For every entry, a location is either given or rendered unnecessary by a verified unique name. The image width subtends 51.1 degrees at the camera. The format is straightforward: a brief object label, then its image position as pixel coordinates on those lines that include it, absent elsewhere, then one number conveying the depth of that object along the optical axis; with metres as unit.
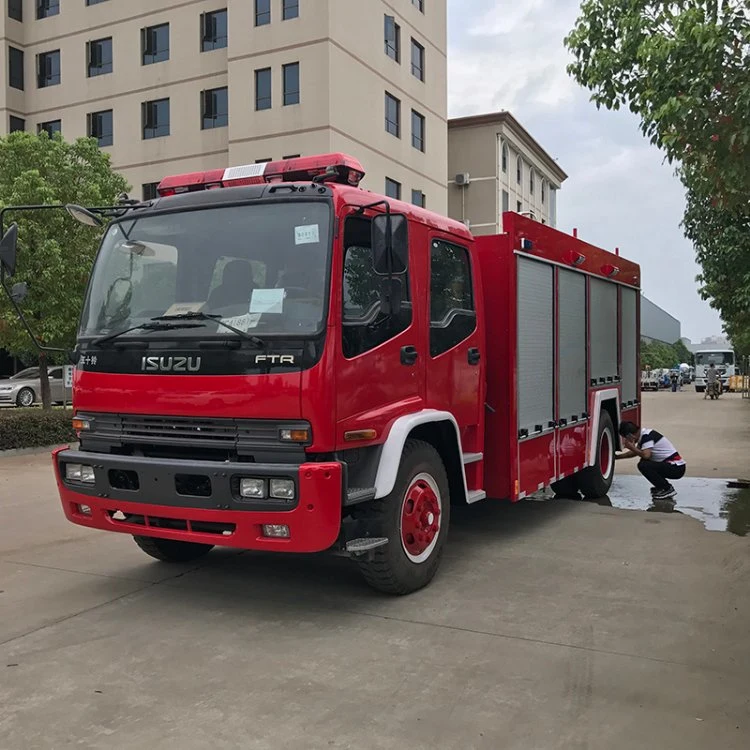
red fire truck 4.44
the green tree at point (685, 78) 5.54
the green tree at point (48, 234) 14.20
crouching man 9.12
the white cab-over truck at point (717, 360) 51.48
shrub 12.78
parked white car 24.08
